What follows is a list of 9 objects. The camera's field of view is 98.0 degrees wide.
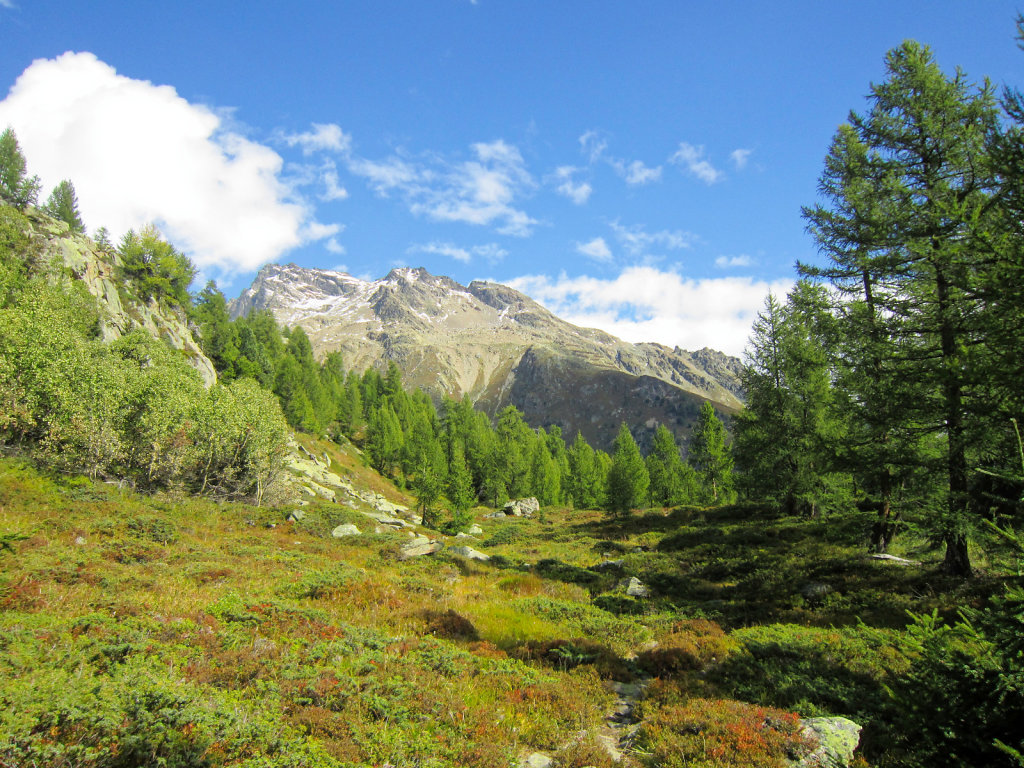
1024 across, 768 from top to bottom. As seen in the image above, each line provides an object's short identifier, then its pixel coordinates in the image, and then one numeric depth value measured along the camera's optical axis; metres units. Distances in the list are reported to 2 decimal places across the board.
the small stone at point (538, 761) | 6.14
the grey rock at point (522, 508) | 57.31
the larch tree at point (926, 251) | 11.36
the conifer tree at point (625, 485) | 49.34
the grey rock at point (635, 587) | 16.69
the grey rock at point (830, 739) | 5.62
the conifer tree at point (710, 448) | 47.28
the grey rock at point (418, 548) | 21.24
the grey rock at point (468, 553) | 22.65
